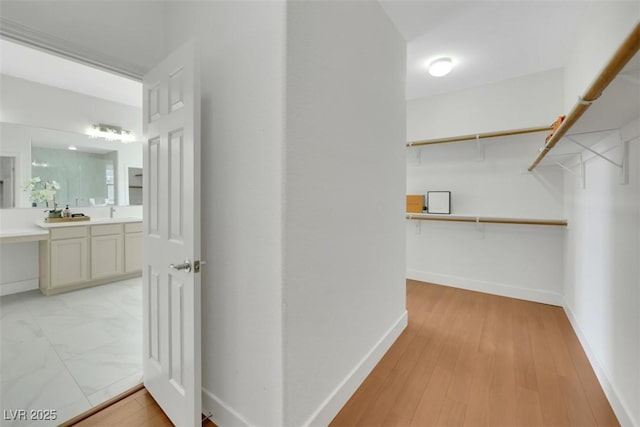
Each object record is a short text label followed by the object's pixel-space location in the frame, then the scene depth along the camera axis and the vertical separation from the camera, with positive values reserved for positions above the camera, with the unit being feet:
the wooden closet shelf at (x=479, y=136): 8.79 +2.76
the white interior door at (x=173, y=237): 4.22 -0.47
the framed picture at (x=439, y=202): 11.28 +0.40
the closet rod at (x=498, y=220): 8.77 -0.31
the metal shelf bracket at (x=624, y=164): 4.51 +0.83
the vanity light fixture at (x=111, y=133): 13.12 +3.96
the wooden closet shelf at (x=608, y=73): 1.85 +1.18
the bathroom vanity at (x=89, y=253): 10.83 -1.94
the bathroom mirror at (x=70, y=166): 10.80 +2.04
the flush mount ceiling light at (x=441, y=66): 8.87 +4.92
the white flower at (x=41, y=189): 11.23 +0.89
